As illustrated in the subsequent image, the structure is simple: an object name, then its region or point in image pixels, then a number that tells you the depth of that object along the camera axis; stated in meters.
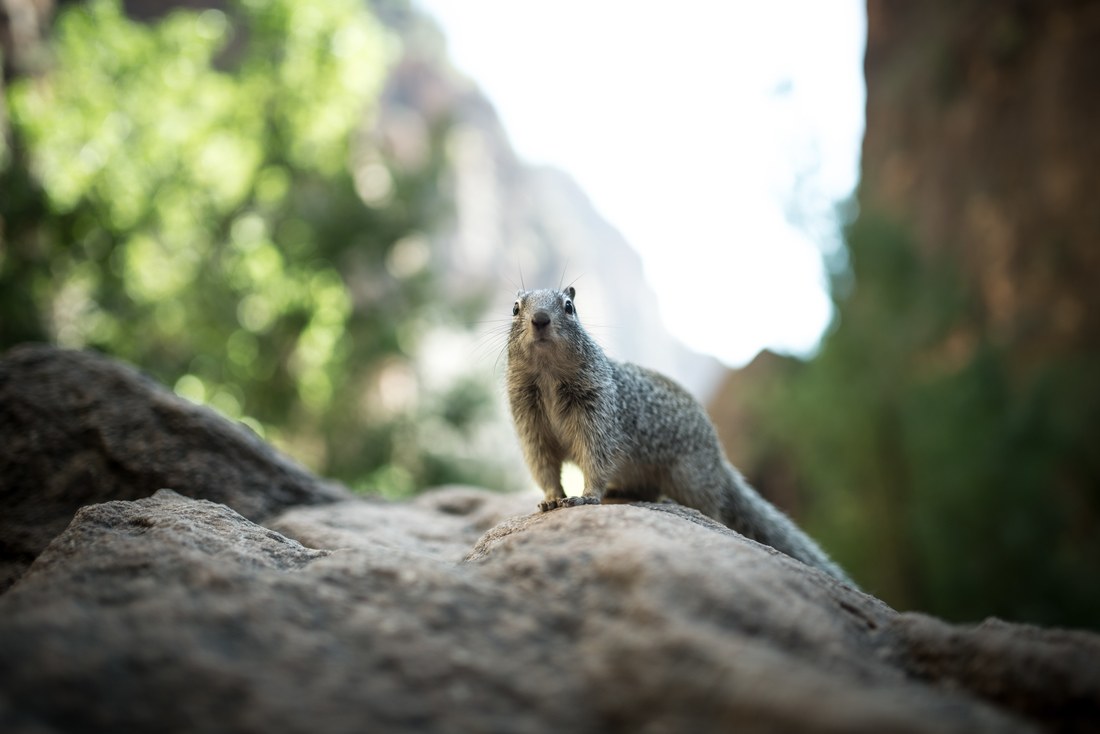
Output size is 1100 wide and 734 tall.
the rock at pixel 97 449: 1.39
